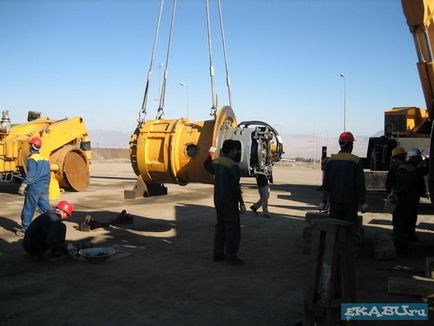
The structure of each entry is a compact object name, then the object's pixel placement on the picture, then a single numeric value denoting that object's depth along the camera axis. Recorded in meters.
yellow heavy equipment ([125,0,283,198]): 6.64
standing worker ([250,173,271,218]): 9.24
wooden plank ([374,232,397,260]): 6.19
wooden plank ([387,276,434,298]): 4.56
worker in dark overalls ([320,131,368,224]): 5.27
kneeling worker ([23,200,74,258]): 5.77
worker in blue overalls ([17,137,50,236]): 7.20
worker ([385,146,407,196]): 7.10
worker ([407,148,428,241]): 6.84
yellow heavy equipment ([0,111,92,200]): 12.14
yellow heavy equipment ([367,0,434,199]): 7.47
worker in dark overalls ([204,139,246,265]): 5.96
